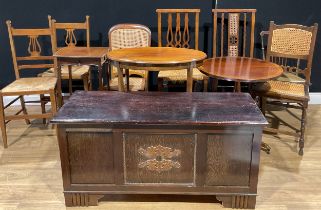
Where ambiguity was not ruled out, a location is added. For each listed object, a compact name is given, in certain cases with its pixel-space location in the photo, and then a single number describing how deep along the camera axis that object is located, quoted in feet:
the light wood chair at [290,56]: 10.08
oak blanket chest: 7.13
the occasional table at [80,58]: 10.27
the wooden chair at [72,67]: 11.61
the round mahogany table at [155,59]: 8.70
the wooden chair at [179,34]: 11.27
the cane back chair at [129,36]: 12.06
